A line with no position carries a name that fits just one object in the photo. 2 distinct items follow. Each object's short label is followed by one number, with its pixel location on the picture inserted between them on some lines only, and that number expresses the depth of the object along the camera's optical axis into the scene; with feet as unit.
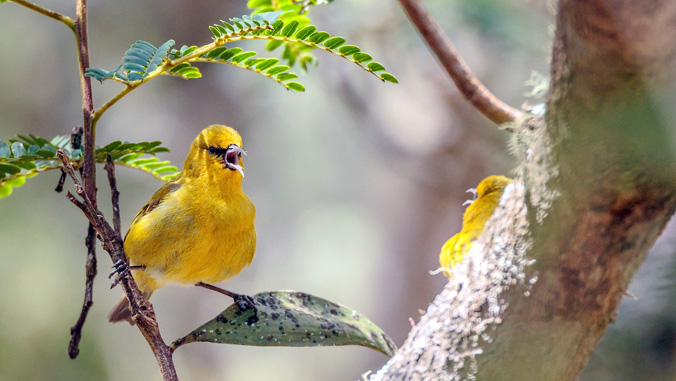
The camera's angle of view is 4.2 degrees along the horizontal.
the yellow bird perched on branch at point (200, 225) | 11.79
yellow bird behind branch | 11.84
